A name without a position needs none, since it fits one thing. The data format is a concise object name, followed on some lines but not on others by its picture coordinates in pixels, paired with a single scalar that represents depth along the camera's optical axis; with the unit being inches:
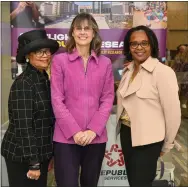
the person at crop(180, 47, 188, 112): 120.6
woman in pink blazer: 77.2
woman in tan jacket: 76.9
